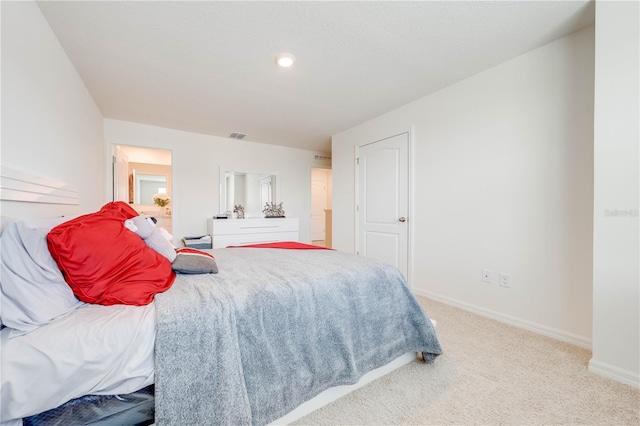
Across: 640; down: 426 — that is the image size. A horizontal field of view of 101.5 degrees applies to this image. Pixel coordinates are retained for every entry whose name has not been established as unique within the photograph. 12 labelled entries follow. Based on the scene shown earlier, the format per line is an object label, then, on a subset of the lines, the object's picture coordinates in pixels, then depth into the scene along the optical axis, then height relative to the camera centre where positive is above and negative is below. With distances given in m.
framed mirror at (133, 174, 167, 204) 5.05 +0.47
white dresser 4.08 -0.33
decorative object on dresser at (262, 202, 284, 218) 4.86 +0.01
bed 0.83 -0.51
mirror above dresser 4.54 +0.38
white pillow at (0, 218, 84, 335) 0.86 -0.26
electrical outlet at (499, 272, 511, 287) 2.33 -0.62
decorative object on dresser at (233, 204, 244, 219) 4.59 -0.01
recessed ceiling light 2.16 +1.28
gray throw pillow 1.48 -0.32
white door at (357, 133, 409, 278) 3.26 +0.14
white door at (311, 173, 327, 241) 7.56 +0.08
